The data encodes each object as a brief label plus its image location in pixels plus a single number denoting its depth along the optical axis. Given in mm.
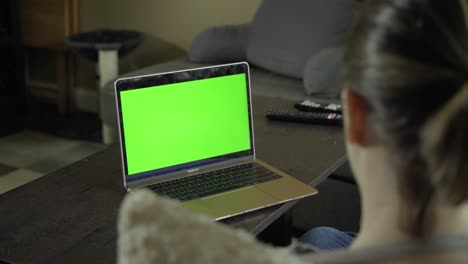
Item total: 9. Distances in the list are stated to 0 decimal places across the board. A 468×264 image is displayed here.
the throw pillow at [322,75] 3181
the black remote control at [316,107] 2564
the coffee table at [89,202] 1930
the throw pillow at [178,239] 1396
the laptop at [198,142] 2115
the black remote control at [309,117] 2506
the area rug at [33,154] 3448
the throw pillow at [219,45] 3585
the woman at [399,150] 1314
